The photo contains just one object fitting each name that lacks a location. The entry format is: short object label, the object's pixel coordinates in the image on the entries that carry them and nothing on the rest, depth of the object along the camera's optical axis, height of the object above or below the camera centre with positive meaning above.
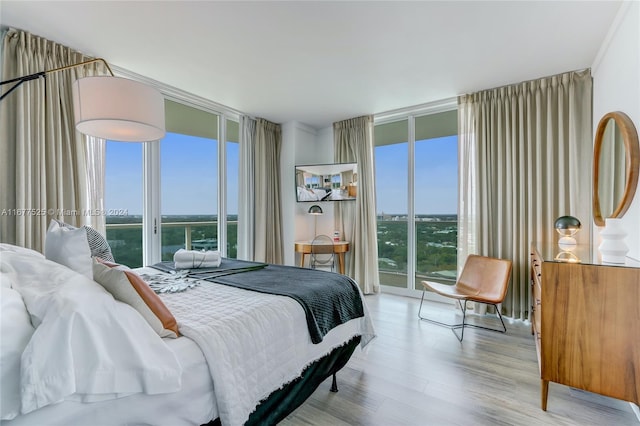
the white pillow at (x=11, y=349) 0.76 -0.36
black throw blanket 1.68 -0.49
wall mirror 1.93 +0.33
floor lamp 1.65 +0.63
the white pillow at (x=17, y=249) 1.43 -0.18
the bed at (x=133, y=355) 0.80 -0.49
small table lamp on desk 4.54 -0.02
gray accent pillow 2.03 -0.23
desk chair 4.24 -0.58
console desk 4.26 -0.55
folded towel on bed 2.42 -0.40
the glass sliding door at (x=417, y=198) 3.89 +0.17
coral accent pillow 1.13 -0.33
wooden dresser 1.55 -0.65
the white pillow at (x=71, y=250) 1.29 -0.17
